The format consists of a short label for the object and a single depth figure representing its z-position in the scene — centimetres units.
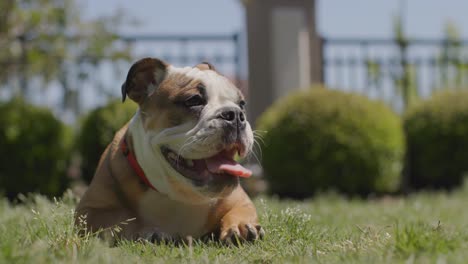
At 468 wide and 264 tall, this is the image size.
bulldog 313
